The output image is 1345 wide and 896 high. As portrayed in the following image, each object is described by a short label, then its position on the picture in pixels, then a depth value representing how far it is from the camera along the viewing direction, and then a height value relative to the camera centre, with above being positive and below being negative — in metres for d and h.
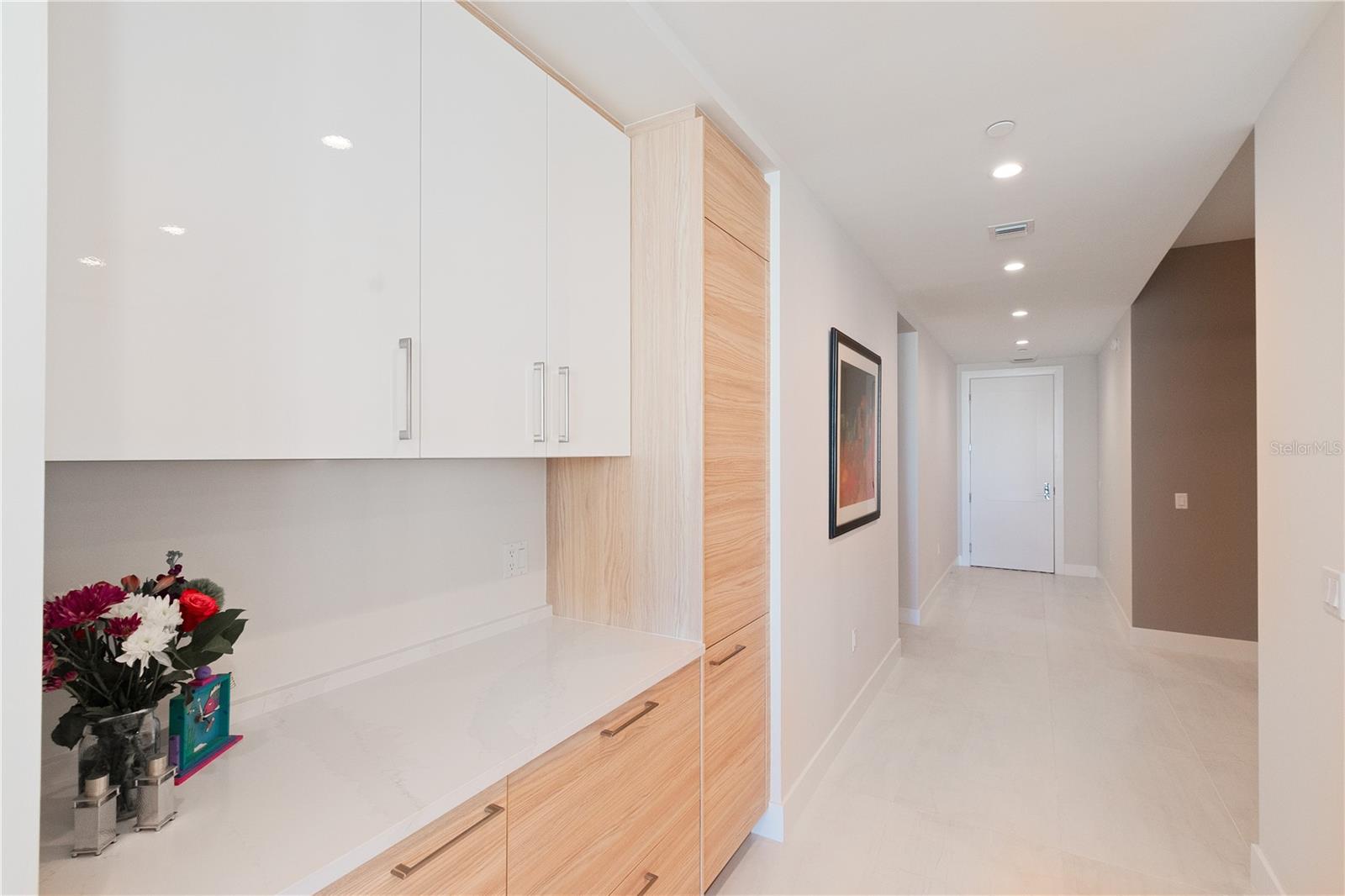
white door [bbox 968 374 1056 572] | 7.42 -0.25
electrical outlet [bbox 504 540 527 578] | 2.01 -0.33
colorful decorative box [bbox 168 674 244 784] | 1.09 -0.47
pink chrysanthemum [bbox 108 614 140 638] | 0.95 -0.25
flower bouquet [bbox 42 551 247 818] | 0.93 -0.32
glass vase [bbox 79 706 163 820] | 0.94 -0.43
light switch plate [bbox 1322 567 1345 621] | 1.51 -0.34
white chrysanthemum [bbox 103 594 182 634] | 0.97 -0.24
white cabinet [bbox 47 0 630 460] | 0.88 +0.38
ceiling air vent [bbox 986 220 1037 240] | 3.01 +1.04
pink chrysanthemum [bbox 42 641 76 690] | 0.91 -0.32
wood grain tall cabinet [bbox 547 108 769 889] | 1.93 -0.06
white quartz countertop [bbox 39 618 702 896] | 0.88 -0.56
